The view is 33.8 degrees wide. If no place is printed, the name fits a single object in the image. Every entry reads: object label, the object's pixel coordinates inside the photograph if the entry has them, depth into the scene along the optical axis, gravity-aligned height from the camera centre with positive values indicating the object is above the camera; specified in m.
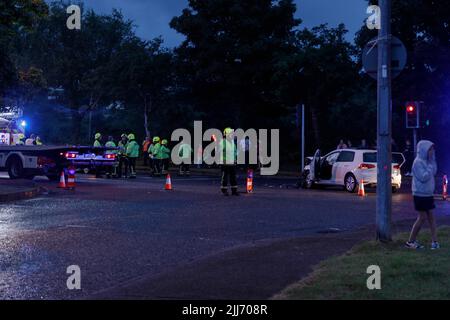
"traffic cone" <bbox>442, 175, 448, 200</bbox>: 21.43 -0.77
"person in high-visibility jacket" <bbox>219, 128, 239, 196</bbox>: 21.14 +0.07
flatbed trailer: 26.70 +0.12
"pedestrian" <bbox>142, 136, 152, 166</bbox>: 38.66 +0.86
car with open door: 24.31 -0.22
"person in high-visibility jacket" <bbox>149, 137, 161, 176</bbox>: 32.50 +0.28
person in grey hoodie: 11.16 -0.36
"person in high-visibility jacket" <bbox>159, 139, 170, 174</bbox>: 33.06 +0.42
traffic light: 27.94 +1.84
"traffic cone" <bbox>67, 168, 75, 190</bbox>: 22.84 -0.50
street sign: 11.50 +1.66
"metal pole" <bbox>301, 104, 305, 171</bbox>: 30.50 +1.87
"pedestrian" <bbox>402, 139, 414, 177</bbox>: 35.34 +0.31
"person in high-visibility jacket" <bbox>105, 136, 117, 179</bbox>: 30.11 -0.28
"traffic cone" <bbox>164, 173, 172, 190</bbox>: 23.41 -0.66
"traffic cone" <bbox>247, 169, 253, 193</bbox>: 22.25 -0.60
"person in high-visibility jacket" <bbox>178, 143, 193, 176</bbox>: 34.97 +0.30
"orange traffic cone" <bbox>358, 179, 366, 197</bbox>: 22.64 -0.82
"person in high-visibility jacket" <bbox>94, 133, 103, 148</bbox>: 33.69 +1.08
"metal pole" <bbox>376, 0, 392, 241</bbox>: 11.33 +0.54
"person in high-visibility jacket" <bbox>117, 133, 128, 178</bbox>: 30.42 +0.34
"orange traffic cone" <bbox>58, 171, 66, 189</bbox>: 23.48 -0.61
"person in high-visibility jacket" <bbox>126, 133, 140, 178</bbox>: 30.45 +0.47
